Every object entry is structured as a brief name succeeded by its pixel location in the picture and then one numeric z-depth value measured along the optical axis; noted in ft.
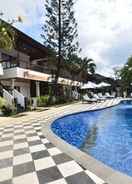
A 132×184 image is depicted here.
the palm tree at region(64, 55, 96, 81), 43.64
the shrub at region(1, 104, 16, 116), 23.69
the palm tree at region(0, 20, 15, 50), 19.65
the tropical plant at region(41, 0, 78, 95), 36.67
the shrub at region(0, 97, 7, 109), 23.47
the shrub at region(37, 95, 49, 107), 34.61
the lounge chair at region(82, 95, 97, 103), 42.13
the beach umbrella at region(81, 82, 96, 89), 48.69
